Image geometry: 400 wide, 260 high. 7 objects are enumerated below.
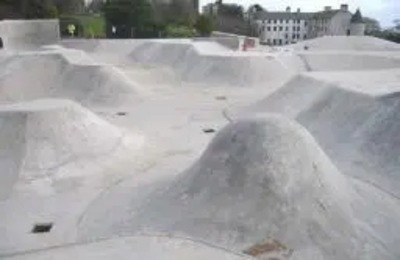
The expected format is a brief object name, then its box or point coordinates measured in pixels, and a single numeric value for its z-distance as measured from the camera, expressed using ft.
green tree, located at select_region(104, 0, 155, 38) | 121.19
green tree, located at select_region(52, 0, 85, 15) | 133.00
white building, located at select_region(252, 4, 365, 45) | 241.76
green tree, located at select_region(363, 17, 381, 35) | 230.54
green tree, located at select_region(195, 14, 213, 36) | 132.20
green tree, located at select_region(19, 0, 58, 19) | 114.52
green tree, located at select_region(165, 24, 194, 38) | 127.54
